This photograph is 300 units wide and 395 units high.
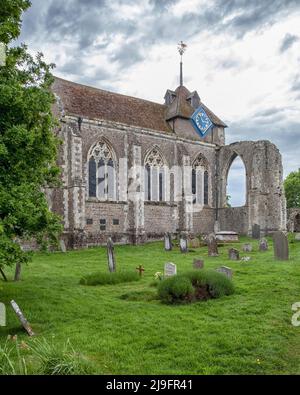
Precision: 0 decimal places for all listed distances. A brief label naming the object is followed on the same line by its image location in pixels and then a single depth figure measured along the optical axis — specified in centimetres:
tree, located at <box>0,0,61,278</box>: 826
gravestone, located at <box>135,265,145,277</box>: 1368
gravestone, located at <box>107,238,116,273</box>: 1437
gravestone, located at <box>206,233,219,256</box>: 1917
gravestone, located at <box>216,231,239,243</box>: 2702
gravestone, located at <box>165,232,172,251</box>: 2306
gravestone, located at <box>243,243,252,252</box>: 2081
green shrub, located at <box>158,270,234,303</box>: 972
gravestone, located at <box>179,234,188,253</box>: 2130
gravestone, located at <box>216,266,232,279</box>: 1147
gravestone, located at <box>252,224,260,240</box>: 2869
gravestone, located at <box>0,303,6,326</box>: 806
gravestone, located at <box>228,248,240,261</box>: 1748
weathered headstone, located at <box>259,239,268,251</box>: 2058
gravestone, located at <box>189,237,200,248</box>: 2393
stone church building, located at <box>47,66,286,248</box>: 2523
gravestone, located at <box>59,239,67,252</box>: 2213
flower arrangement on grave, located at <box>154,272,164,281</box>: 1226
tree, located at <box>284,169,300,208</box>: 5669
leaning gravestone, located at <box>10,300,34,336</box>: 773
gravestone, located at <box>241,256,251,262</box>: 1670
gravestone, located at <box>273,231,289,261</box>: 1637
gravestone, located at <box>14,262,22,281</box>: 1267
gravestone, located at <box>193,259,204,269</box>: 1418
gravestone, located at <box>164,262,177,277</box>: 1237
